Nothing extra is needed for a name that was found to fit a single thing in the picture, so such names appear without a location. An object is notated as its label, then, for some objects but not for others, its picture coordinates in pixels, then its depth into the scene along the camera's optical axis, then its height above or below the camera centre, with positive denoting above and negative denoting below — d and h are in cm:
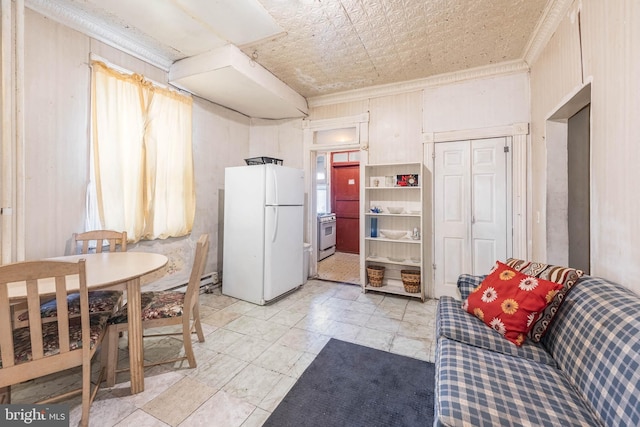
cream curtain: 245 +58
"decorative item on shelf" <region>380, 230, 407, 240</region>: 367 -35
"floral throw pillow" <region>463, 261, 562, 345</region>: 150 -57
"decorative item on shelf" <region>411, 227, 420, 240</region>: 354 -34
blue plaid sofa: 98 -77
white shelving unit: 354 -17
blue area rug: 153 -120
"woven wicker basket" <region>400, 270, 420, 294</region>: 341 -94
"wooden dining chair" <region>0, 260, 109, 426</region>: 120 -67
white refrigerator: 320 -26
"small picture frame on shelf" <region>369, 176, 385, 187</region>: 381 +41
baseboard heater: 355 -95
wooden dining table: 147 -40
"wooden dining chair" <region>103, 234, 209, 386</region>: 177 -72
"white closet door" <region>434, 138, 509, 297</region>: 318 -1
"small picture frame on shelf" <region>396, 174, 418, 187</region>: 350 +38
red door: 641 +16
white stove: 563 -56
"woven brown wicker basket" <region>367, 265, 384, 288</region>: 363 -91
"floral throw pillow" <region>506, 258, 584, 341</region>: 147 -47
